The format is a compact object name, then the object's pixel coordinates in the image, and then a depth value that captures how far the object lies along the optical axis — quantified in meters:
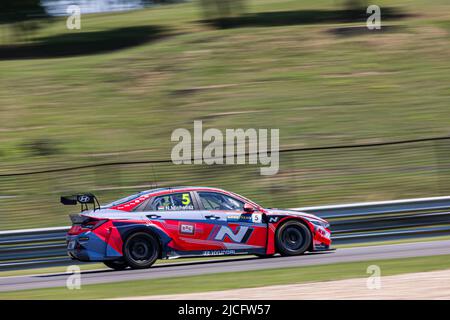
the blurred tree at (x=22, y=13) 34.31
